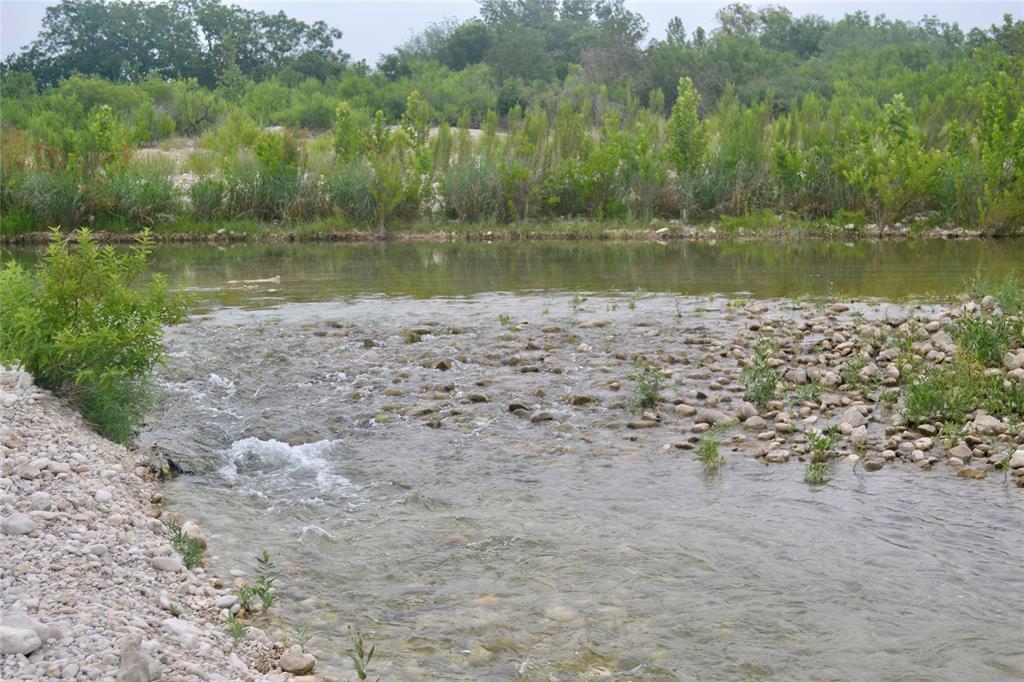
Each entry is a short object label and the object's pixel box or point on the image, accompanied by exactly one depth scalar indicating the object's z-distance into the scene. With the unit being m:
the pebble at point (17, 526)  4.99
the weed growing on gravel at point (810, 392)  8.70
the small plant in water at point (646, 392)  8.83
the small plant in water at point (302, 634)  4.74
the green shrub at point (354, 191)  27.70
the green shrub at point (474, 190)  28.30
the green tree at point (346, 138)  29.91
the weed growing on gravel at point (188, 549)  5.38
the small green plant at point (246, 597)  5.01
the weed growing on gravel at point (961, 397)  7.88
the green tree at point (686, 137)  27.62
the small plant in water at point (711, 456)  7.30
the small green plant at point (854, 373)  9.01
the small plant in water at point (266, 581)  5.05
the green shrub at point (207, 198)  28.23
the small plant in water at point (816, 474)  6.91
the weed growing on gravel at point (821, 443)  7.37
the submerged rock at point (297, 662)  4.43
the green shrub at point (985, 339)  9.00
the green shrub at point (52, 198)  26.31
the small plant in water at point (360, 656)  4.43
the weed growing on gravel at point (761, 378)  8.72
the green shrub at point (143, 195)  27.06
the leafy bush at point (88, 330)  7.41
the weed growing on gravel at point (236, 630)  4.55
